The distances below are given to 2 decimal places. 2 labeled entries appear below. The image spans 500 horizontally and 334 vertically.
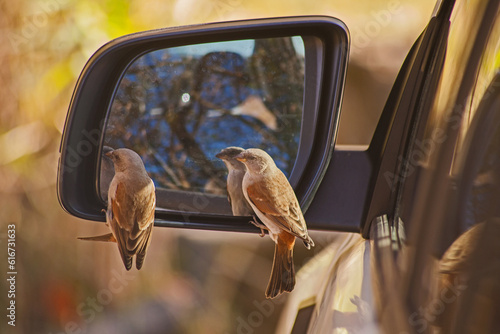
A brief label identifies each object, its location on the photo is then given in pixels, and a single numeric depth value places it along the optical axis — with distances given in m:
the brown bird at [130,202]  2.55
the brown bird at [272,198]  2.50
